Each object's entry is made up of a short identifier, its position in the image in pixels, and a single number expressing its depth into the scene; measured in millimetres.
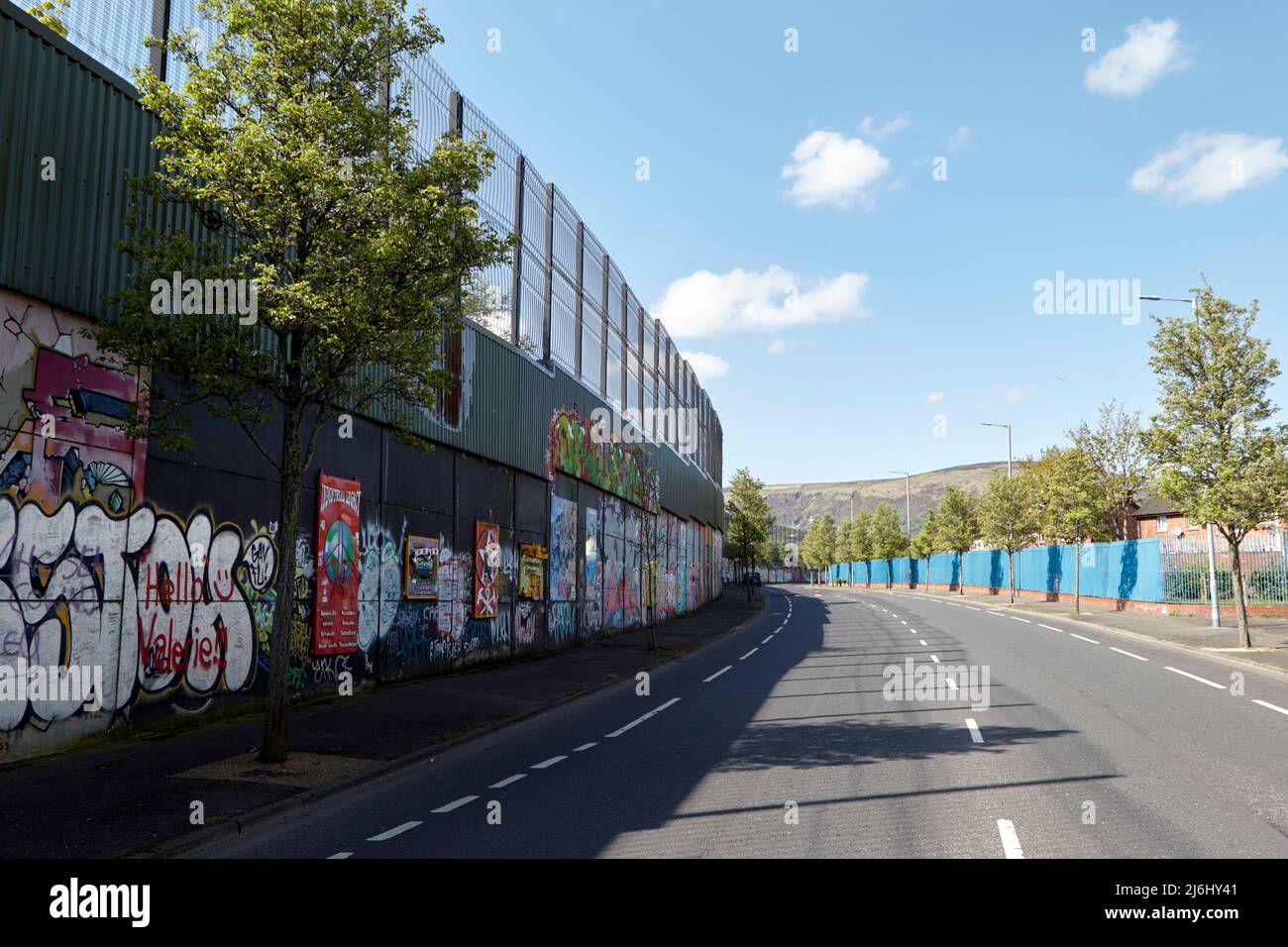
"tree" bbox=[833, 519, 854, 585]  121038
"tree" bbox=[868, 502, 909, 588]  97625
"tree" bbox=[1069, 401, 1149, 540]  48875
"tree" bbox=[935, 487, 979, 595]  65750
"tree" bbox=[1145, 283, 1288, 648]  21188
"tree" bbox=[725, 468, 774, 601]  55719
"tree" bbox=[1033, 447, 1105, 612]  37844
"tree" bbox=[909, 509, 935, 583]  79344
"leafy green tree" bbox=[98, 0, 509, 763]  8977
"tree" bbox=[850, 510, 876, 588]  104062
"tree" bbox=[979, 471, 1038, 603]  53375
